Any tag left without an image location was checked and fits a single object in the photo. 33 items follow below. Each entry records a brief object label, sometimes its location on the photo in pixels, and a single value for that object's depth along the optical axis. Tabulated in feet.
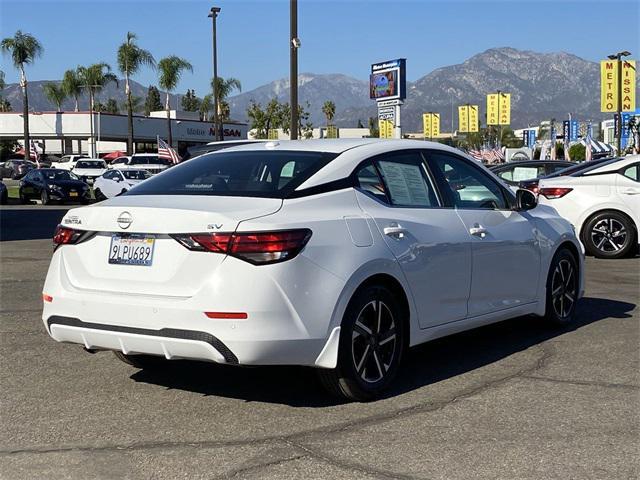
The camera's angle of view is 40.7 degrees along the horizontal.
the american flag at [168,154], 144.05
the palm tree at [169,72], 233.55
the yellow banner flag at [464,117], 310.45
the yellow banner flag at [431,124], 296.51
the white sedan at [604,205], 42.80
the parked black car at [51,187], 104.78
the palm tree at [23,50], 224.74
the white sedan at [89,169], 138.51
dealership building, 252.21
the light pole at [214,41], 137.80
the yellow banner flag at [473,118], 307.11
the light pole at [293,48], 75.61
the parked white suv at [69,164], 175.94
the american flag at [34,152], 187.21
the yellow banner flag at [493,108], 259.08
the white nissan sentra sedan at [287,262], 15.29
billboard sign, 121.19
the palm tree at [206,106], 318.86
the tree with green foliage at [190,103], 456.86
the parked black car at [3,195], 96.99
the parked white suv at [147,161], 141.72
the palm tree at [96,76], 255.91
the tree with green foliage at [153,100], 358.43
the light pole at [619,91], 139.13
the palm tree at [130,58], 224.74
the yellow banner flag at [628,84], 145.69
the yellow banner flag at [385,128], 167.89
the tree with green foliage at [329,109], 453.58
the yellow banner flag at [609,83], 142.41
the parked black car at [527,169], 60.59
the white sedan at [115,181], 106.93
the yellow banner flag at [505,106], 256.52
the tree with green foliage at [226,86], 276.21
